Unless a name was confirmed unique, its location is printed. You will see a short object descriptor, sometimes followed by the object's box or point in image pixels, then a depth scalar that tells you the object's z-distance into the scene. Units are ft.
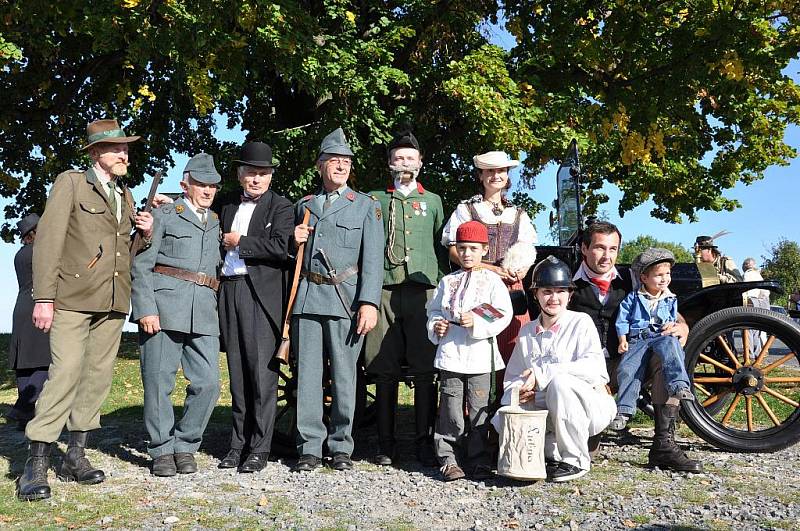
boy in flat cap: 15.43
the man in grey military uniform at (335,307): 15.83
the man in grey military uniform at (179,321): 15.65
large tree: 32.12
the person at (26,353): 23.72
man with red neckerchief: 15.94
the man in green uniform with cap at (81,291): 14.25
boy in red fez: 14.93
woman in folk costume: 16.16
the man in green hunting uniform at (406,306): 16.28
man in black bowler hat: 16.06
